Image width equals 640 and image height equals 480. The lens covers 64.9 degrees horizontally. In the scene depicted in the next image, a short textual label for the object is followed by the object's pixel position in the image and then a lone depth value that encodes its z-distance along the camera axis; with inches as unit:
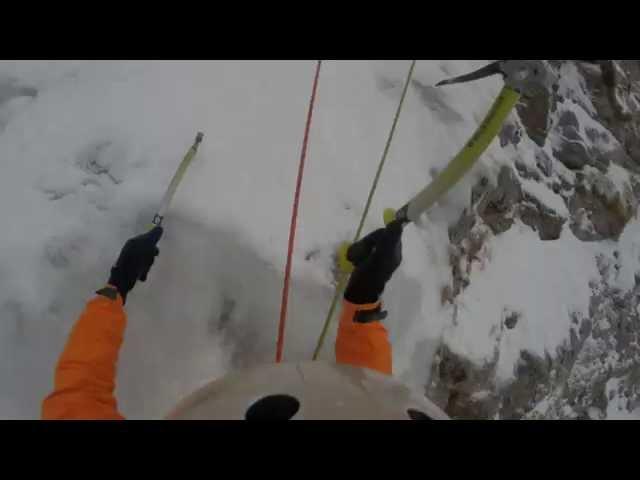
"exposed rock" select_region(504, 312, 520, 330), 136.6
